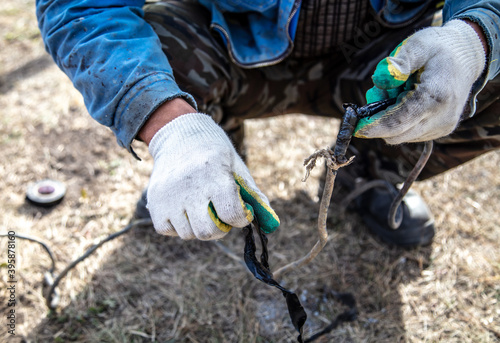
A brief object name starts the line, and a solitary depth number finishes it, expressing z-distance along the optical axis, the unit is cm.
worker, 85
